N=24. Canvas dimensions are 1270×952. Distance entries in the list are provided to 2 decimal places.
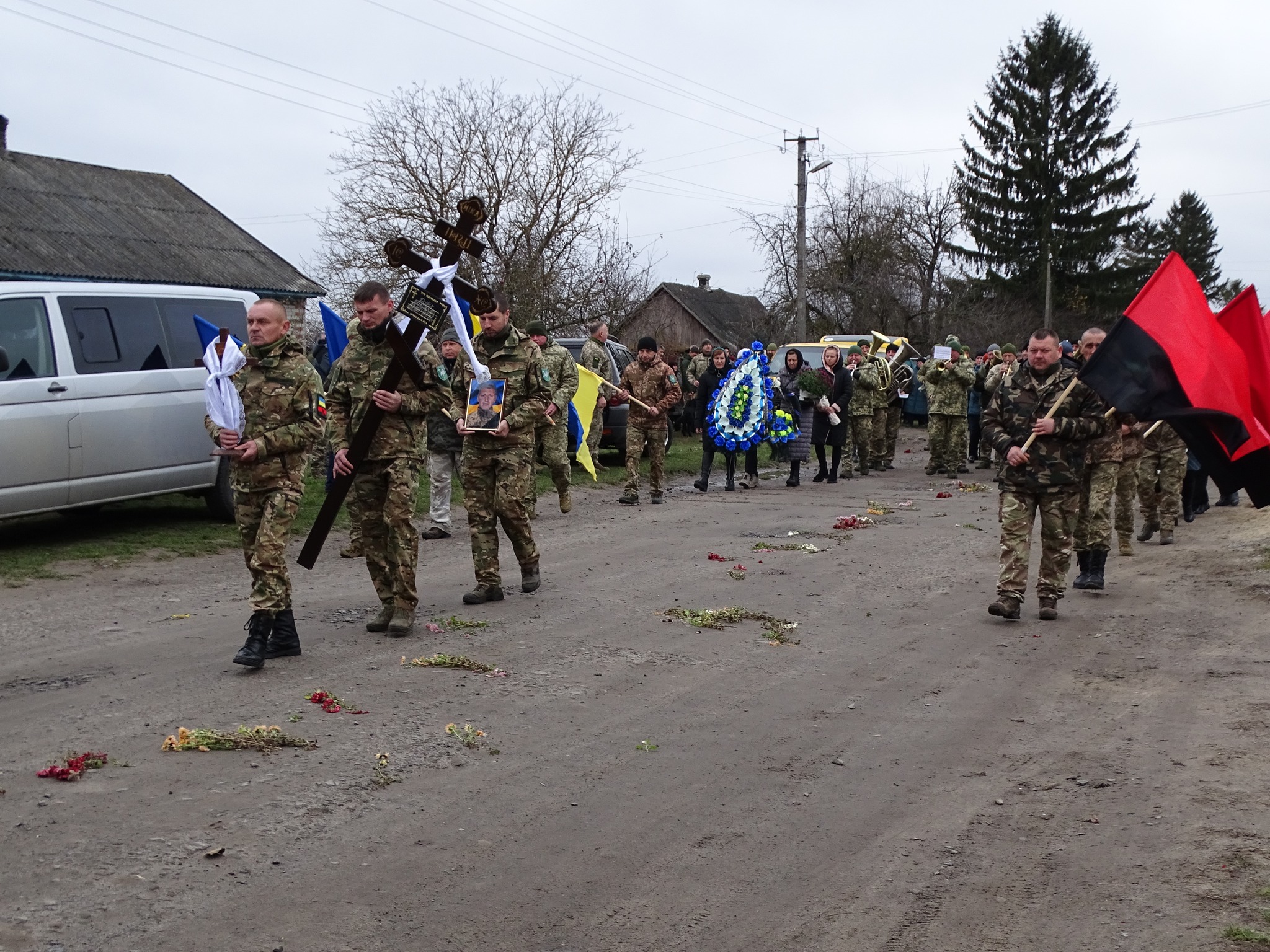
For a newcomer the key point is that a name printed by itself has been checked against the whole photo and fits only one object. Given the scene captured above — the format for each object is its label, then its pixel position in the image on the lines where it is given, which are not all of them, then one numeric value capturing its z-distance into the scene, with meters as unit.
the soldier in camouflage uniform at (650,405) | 15.98
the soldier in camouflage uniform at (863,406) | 20.83
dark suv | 19.47
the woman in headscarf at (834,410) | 19.58
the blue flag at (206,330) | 10.34
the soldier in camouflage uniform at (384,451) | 7.90
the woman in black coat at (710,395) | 18.16
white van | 10.34
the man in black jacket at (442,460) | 12.76
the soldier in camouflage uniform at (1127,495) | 12.38
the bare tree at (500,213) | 31.44
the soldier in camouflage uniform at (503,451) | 9.19
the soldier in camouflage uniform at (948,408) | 20.62
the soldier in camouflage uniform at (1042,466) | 9.11
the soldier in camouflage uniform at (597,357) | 18.02
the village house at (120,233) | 28.03
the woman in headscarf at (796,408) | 19.12
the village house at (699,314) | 62.56
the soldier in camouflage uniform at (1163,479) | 12.83
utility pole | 38.53
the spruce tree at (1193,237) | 80.94
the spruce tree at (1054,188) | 53.16
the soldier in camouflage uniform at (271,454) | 7.22
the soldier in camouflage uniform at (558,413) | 11.73
